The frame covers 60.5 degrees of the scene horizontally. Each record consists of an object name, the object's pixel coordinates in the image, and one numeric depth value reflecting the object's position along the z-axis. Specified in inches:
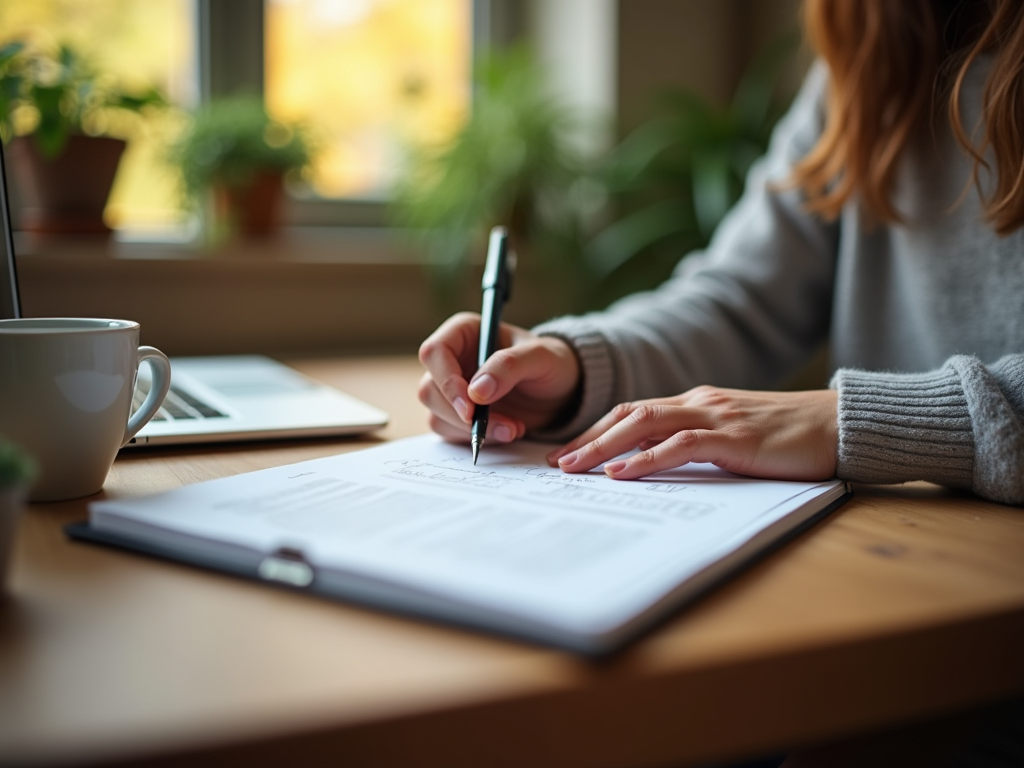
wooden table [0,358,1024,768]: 11.2
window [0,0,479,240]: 55.9
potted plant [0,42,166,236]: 43.3
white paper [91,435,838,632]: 14.0
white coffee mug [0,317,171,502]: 19.2
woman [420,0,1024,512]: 22.8
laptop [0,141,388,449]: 26.5
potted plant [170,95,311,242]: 53.7
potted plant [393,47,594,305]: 58.8
